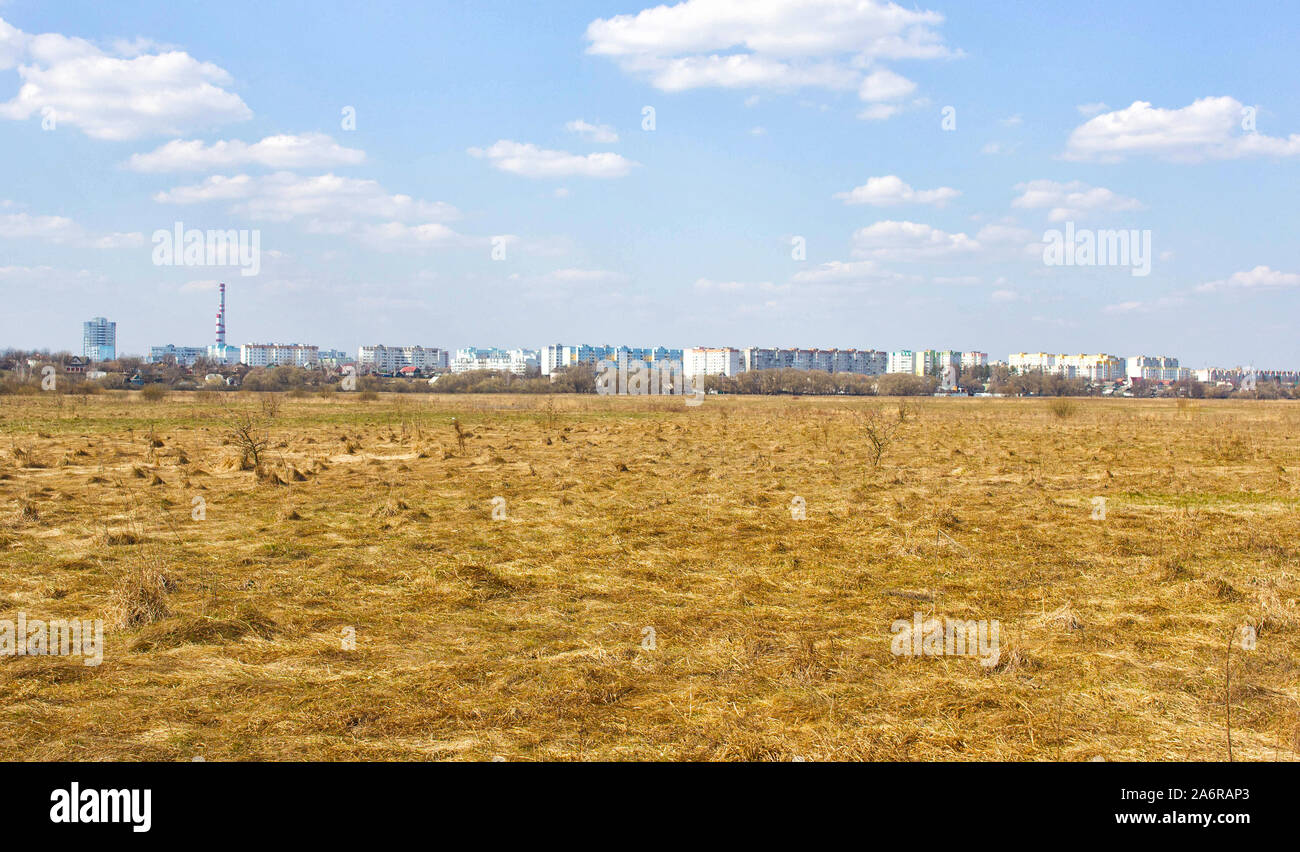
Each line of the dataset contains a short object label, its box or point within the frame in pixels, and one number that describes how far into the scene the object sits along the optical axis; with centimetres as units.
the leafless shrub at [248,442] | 1962
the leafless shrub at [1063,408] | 4947
